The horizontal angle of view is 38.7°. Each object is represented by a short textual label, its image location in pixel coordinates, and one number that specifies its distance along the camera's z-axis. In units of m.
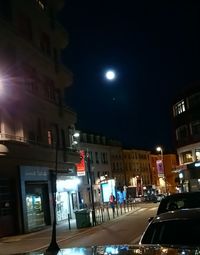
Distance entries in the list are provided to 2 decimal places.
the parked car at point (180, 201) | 7.26
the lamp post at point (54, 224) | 10.28
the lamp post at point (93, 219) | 19.10
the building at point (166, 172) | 60.50
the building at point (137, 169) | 62.21
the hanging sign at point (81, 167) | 25.60
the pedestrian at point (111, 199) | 27.52
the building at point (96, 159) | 46.85
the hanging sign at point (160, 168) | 41.28
